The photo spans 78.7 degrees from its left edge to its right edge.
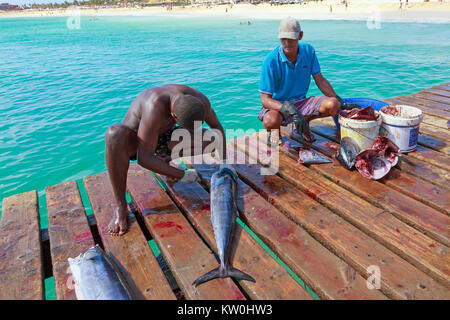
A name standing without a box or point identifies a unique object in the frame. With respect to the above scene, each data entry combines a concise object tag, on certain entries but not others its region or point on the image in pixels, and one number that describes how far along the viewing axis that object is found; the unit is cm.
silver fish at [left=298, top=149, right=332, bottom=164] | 368
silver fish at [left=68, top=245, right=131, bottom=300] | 199
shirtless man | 262
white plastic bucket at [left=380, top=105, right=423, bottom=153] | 349
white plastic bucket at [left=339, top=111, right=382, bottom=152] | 343
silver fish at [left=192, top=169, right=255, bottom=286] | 217
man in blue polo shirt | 380
